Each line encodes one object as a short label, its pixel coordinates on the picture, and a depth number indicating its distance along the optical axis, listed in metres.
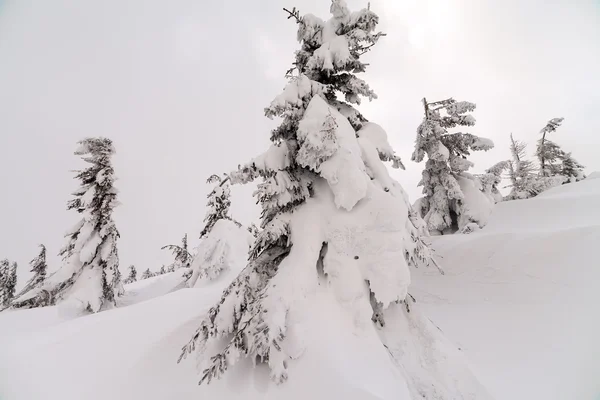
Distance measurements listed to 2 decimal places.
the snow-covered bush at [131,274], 53.78
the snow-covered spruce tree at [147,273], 47.34
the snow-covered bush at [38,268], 26.54
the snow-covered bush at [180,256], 25.29
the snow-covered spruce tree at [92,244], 14.55
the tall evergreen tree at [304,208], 4.92
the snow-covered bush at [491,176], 15.08
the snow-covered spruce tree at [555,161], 24.56
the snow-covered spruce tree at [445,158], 14.18
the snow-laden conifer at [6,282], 30.89
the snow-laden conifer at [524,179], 21.14
